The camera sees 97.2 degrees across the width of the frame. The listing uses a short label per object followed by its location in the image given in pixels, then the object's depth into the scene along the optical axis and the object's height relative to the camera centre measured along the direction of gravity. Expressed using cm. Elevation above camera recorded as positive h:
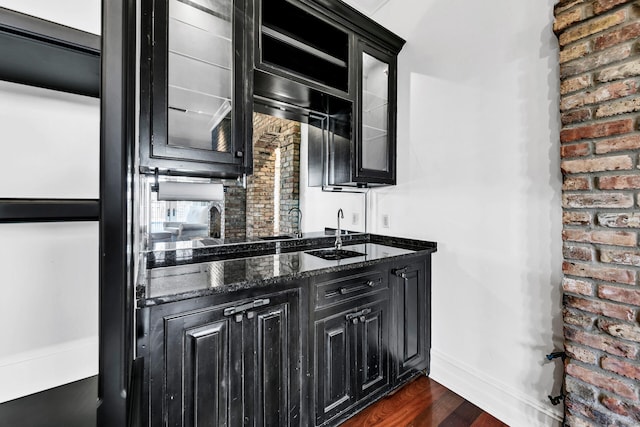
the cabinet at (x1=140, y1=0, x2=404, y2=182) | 136 +84
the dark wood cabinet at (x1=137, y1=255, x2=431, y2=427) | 113 -67
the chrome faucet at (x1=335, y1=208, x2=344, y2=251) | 232 -22
